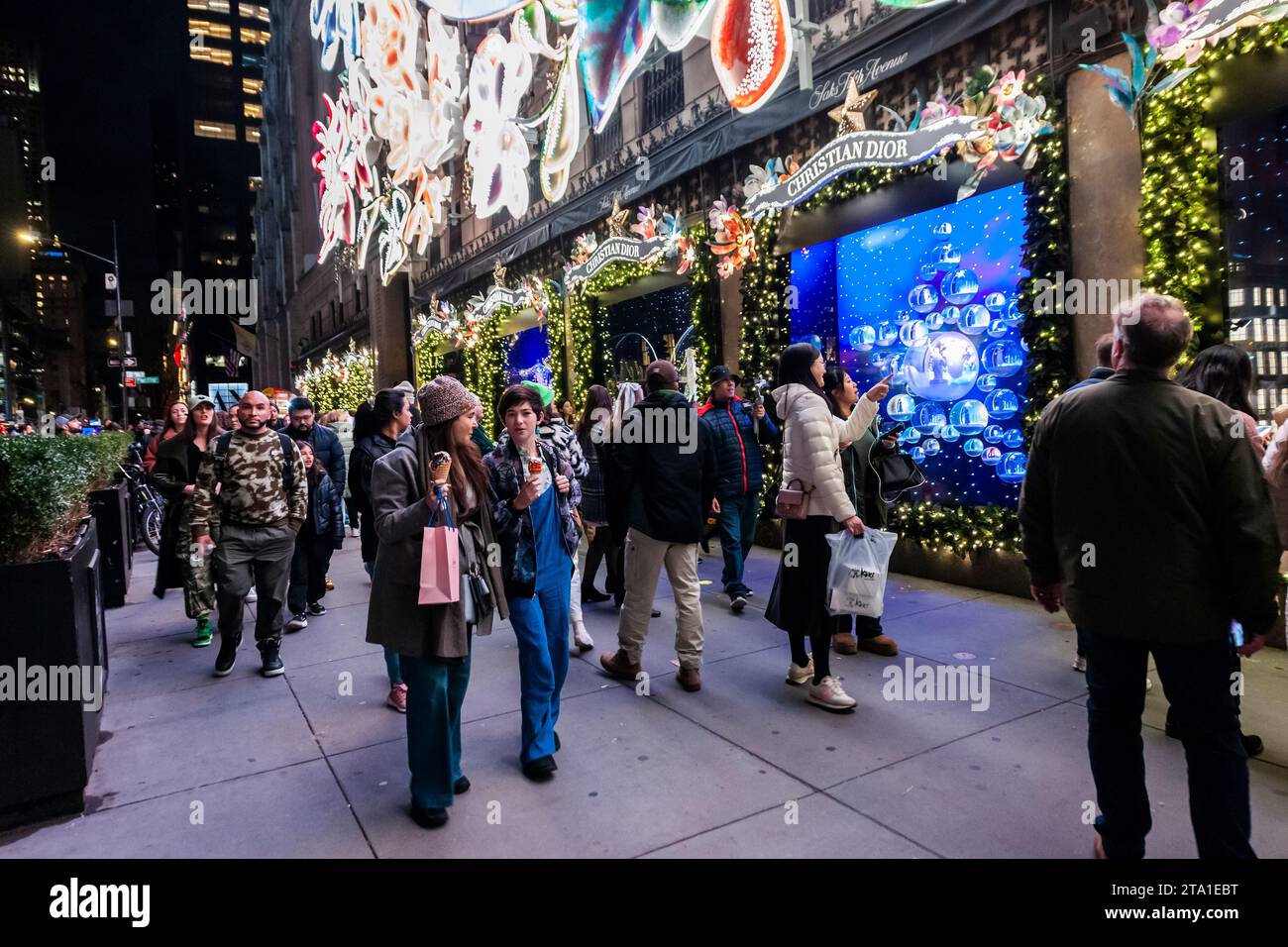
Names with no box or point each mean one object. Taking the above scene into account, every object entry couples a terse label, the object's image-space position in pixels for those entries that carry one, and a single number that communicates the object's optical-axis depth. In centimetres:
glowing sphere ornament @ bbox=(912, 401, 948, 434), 789
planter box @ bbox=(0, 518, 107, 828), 347
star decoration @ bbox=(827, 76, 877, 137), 832
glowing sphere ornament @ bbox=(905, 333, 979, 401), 759
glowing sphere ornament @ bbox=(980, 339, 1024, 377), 713
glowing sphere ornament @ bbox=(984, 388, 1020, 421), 721
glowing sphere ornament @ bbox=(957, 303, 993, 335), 738
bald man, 550
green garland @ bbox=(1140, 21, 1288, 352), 553
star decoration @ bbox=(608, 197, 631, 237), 1266
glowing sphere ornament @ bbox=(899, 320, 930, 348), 805
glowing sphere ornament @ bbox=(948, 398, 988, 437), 749
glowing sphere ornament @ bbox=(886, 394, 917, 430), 823
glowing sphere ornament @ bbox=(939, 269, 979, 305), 750
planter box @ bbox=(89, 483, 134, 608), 815
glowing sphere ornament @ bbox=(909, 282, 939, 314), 793
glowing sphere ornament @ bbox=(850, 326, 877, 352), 871
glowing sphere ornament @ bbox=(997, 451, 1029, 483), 707
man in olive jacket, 247
